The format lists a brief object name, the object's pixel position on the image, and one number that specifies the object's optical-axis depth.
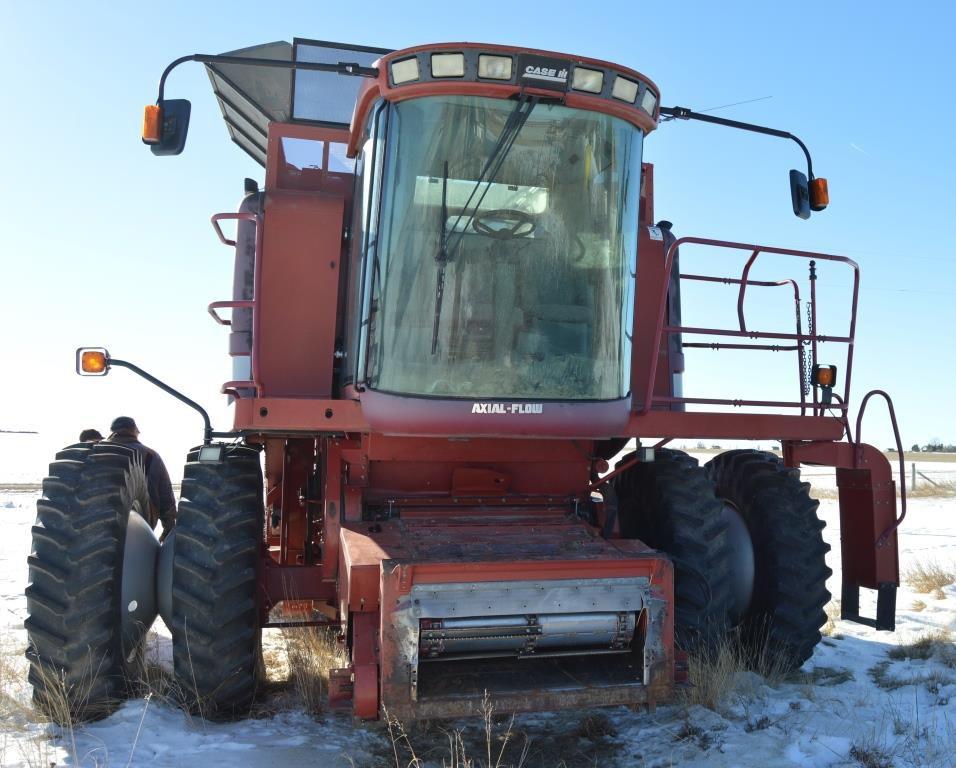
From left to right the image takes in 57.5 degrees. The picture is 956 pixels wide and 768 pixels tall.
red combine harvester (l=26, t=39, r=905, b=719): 4.14
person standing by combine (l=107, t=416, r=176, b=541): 7.37
